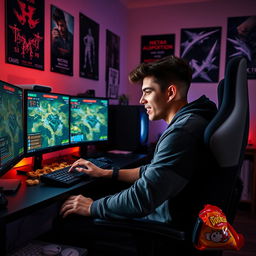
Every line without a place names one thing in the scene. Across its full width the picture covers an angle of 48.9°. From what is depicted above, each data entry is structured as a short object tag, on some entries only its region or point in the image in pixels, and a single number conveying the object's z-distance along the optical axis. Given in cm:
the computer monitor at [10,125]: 121
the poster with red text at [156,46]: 359
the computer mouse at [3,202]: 102
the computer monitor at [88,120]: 211
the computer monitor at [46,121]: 165
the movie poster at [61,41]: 218
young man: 101
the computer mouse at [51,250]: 149
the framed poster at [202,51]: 342
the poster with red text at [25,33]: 175
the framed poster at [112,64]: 316
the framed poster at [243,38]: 327
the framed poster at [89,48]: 260
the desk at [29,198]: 101
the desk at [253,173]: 304
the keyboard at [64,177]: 135
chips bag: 91
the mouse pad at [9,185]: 124
